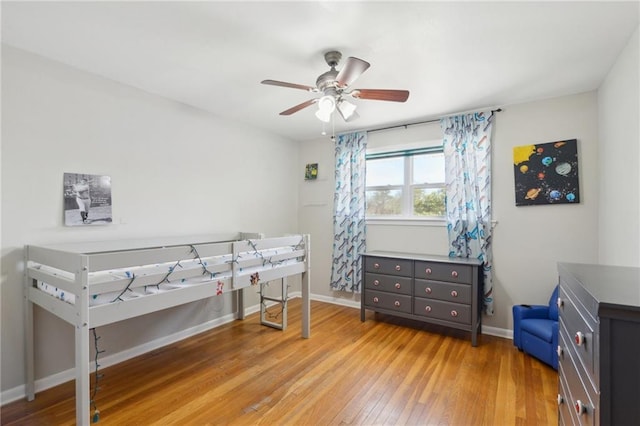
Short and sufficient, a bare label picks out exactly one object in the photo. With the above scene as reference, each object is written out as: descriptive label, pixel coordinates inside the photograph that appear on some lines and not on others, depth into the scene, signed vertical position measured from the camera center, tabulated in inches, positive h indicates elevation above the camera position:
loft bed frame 64.4 -17.4
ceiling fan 76.3 +33.2
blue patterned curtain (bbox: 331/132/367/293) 156.2 +0.1
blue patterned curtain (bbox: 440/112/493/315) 124.1 +10.7
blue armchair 94.3 -39.2
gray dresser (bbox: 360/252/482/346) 115.0 -31.6
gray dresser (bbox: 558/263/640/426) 31.0 -15.8
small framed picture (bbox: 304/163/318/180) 173.0 +23.8
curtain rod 138.0 +42.3
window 140.8 +13.9
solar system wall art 109.1 +14.5
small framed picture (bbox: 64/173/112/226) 89.6 +4.3
